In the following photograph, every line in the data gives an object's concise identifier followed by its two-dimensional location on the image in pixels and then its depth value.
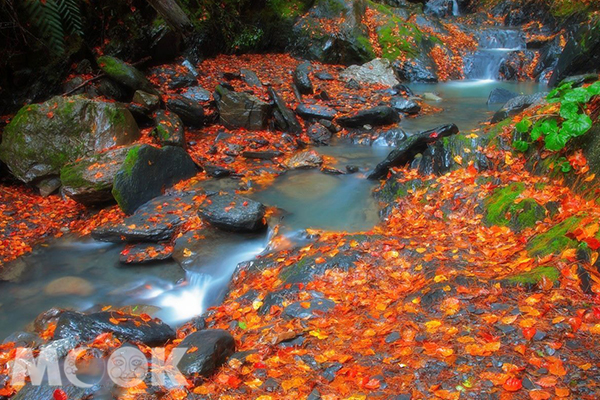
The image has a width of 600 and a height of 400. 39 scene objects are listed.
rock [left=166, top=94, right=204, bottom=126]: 10.43
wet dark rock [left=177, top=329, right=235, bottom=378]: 3.35
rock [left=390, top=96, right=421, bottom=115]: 12.13
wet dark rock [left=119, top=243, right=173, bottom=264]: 6.54
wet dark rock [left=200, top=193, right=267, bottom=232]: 6.78
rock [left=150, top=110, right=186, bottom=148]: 9.26
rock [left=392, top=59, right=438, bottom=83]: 16.19
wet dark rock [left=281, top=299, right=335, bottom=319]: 4.16
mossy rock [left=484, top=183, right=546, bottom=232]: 4.89
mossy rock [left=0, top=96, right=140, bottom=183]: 8.82
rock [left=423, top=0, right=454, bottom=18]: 21.81
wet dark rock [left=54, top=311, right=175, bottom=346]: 3.99
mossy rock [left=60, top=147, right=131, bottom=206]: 7.80
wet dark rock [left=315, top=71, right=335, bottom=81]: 14.36
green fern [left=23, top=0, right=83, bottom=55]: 8.80
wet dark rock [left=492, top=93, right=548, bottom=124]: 8.38
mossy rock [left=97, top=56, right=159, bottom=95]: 10.29
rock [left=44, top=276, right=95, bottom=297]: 6.15
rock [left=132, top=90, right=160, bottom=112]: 10.14
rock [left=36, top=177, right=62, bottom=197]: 8.90
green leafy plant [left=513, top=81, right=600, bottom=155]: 4.91
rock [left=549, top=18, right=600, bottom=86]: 11.67
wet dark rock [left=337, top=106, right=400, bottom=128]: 11.05
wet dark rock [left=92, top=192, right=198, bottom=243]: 6.89
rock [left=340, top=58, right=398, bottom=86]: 14.50
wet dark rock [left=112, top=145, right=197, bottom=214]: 7.57
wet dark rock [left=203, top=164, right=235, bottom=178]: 8.73
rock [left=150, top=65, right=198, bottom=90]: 12.05
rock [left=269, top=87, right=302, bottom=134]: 10.84
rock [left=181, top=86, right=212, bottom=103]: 11.46
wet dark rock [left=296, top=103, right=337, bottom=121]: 11.37
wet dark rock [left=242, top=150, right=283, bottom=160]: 9.68
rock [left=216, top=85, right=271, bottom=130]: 10.64
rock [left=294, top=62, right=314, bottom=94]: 12.91
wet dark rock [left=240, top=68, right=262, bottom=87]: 12.80
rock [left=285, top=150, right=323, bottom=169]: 9.30
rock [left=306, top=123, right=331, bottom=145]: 10.70
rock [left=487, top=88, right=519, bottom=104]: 12.71
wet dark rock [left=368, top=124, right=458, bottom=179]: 7.51
